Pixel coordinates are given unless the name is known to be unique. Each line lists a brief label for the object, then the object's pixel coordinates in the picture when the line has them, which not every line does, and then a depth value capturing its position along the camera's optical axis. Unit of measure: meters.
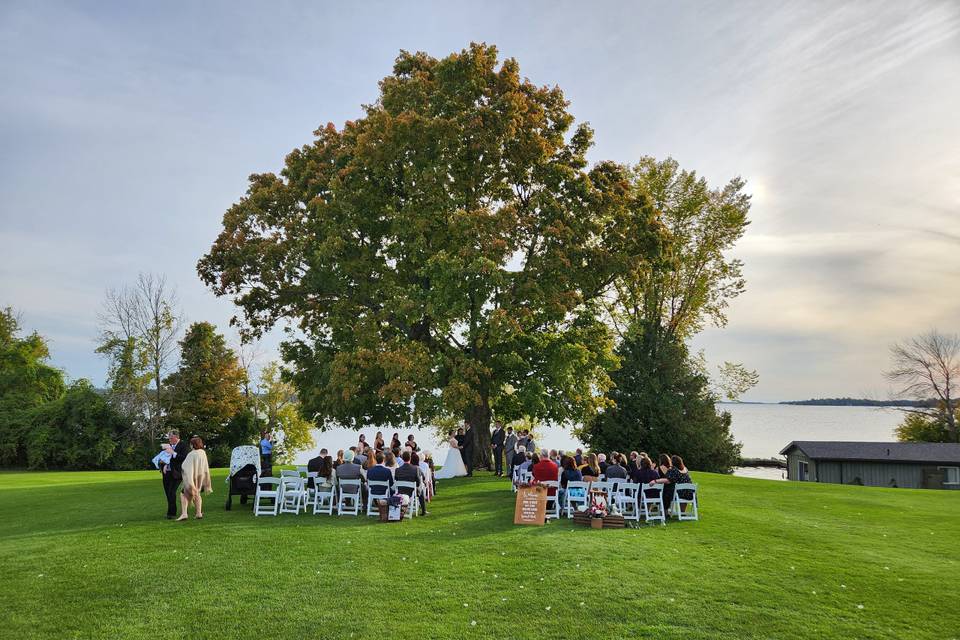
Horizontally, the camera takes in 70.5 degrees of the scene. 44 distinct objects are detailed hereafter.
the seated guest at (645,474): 15.41
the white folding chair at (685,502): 14.95
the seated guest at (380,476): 14.92
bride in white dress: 24.20
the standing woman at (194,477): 14.42
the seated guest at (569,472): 15.42
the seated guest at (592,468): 16.00
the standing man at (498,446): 24.15
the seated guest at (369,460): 15.92
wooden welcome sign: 14.23
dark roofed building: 38.75
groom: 26.25
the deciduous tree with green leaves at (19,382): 39.69
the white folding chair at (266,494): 15.16
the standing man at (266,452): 18.94
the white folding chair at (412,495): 14.84
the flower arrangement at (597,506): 14.25
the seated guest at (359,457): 17.19
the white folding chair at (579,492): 15.08
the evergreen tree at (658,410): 36.53
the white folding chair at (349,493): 15.50
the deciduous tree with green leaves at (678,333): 36.69
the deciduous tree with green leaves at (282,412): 48.56
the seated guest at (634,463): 16.57
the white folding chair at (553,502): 14.85
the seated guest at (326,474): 16.17
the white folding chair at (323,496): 15.95
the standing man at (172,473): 14.69
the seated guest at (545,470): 15.18
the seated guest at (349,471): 15.41
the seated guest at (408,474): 15.08
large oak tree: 24.31
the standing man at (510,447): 22.73
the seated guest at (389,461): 15.18
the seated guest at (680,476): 15.23
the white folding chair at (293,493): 15.50
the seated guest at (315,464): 16.61
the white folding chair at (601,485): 15.10
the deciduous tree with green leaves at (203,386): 40.53
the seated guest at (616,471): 15.72
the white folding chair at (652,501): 14.98
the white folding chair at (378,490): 14.88
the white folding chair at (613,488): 15.08
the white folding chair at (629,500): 14.79
